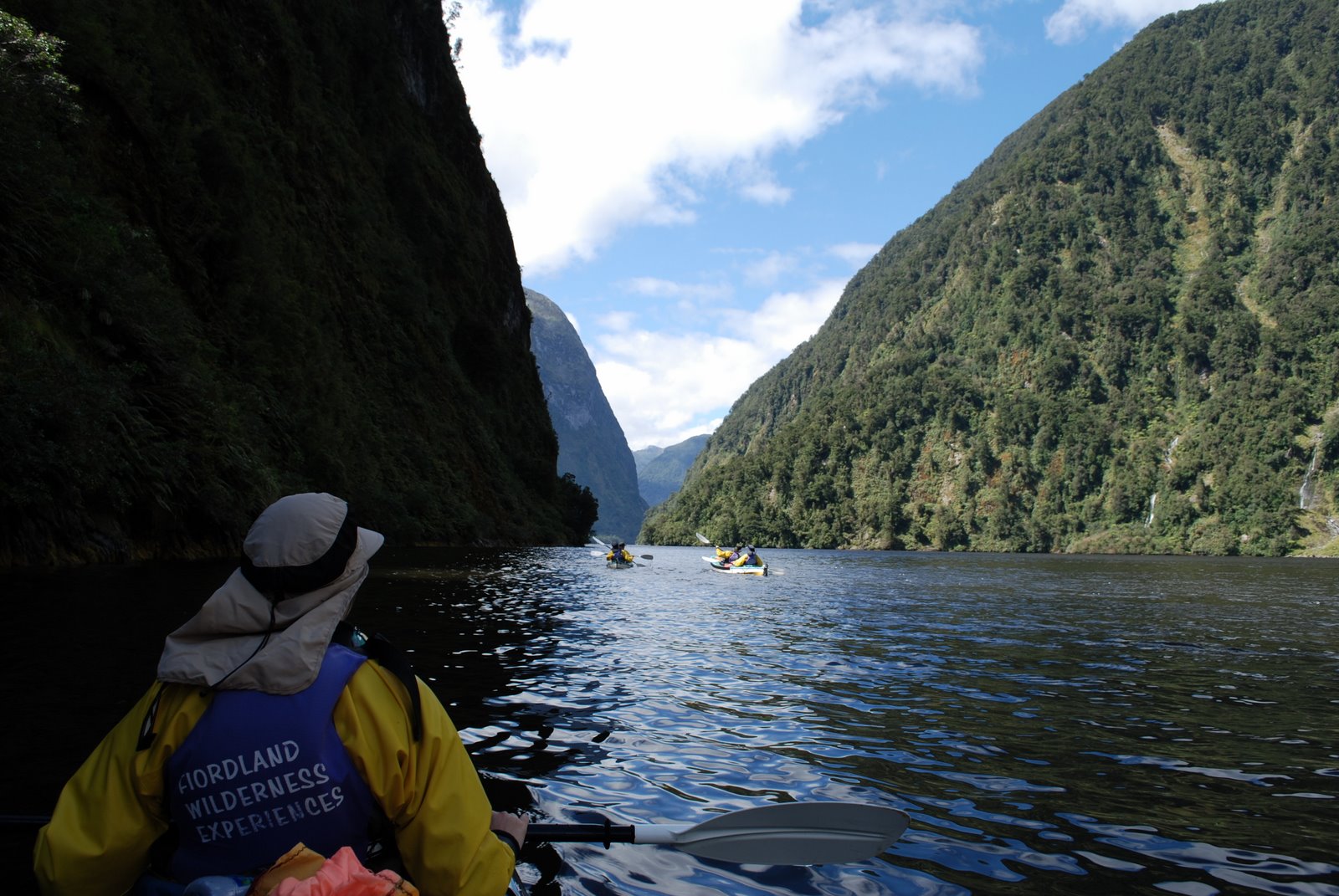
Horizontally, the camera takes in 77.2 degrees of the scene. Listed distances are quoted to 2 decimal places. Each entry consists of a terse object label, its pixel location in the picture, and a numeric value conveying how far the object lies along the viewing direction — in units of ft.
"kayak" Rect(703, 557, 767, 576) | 127.97
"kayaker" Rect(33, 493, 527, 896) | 9.71
